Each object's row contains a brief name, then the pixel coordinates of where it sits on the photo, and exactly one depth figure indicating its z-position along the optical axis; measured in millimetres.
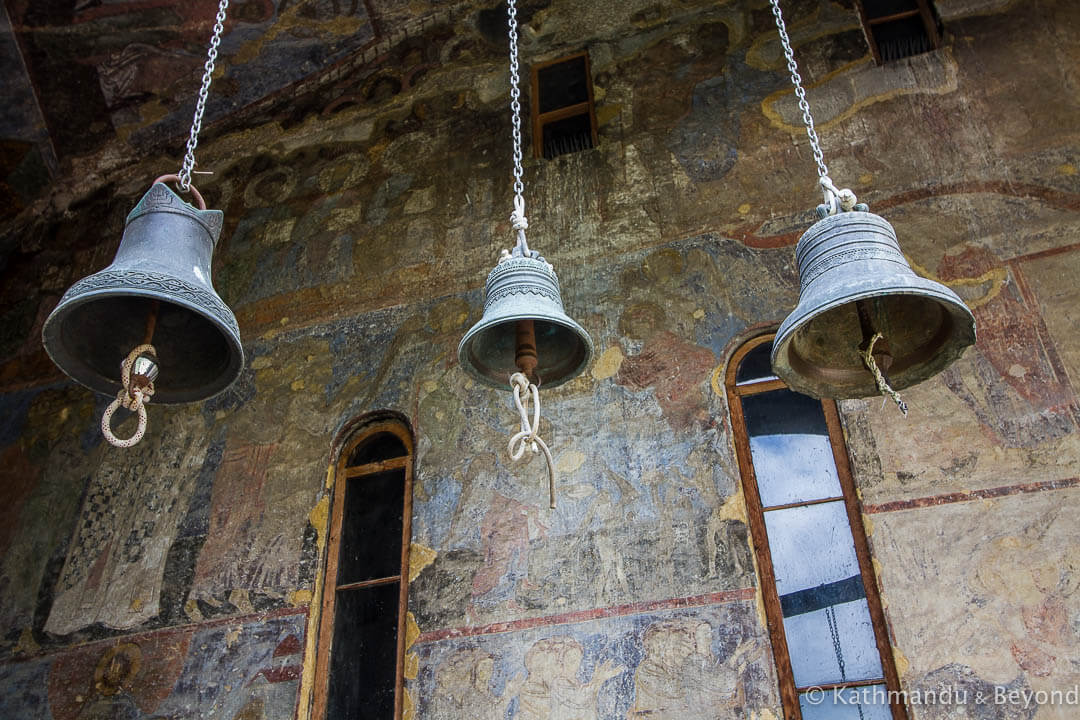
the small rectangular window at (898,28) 5715
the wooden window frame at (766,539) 3691
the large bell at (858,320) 3066
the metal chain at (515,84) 3779
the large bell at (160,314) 3322
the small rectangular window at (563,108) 6172
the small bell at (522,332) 3438
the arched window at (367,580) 4340
